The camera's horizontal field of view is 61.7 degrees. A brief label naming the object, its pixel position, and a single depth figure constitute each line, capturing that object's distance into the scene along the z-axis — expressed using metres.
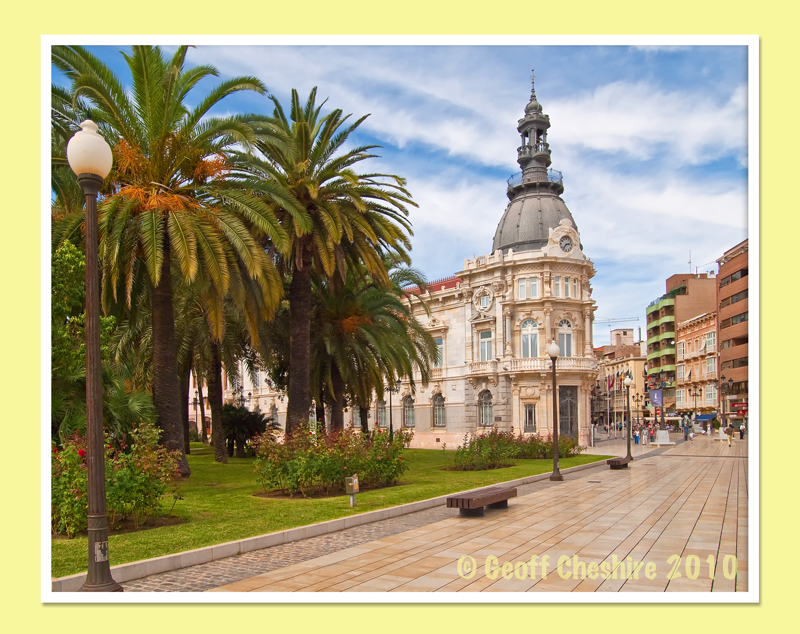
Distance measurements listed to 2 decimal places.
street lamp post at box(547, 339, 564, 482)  18.41
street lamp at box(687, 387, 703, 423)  62.41
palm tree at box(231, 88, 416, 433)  16.95
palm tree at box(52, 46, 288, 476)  12.70
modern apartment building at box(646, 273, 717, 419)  63.41
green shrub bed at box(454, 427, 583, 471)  21.69
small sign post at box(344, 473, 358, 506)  12.16
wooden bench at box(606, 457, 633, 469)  22.25
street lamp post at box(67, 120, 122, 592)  5.94
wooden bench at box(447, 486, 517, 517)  11.17
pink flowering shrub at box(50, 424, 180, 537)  9.41
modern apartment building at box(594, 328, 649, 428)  93.78
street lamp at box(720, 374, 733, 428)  41.11
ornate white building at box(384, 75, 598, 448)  39.34
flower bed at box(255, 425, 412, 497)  13.79
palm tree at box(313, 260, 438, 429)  22.97
